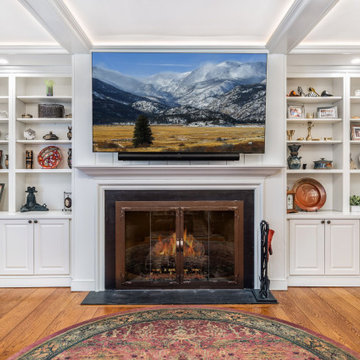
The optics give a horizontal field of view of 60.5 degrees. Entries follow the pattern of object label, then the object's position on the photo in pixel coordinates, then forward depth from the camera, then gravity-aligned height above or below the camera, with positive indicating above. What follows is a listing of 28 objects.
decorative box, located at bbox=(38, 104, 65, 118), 3.60 +0.77
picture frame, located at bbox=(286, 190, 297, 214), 3.51 -0.27
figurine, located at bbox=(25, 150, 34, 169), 3.71 +0.21
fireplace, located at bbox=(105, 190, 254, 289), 3.33 -0.67
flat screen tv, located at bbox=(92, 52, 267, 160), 3.13 +0.76
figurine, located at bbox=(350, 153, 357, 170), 3.71 +0.16
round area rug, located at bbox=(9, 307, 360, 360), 2.16 -1.23
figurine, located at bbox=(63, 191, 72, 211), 3.67 -0.31
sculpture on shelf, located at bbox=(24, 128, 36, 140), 3.66 +0.51
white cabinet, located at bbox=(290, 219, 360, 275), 3.43 -0.78
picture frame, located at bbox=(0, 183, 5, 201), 3.76 -0.12
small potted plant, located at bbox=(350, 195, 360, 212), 3.62 -0.31
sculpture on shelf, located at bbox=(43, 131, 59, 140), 3.61 +0.48
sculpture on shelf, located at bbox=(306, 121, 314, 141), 3.65 +0.57
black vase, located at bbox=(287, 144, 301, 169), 3.58 +0.23
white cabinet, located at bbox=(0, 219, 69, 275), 3.39 -0.74
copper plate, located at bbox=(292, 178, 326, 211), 3.68 -0.19
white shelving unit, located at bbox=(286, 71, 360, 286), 3.43 -0.14
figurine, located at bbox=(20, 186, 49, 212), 3.62 -0.31
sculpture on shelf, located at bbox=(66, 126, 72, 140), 3.67 +0.52
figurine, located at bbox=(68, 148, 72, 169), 3.67 +0.23
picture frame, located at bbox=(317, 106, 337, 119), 3.67 +0.79
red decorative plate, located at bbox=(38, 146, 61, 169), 3.74 +0.25
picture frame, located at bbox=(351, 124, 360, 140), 3.70 +0.55
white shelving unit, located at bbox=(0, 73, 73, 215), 3.59 +0.49
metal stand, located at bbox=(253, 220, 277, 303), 3.06 -0.96
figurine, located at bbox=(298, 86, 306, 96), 3.63 +1.02
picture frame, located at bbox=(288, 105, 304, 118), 3.65 +0.79
